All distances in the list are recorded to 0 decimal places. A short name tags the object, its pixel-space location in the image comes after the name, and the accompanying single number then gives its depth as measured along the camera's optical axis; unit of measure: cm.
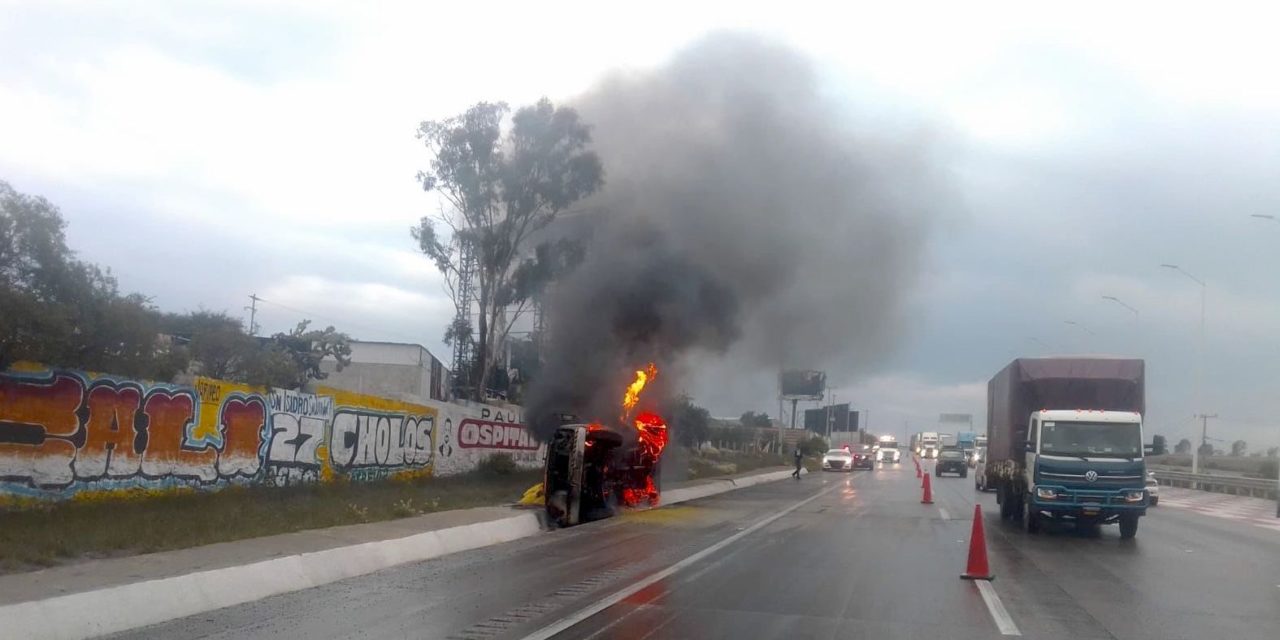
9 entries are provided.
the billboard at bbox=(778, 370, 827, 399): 7512
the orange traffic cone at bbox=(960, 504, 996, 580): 1342
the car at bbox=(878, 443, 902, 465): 9622
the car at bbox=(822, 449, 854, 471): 6262
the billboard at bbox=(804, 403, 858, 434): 11412
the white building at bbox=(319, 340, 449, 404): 4594
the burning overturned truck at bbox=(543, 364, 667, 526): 2084
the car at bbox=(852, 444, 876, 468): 6775
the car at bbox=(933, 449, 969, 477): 5516
